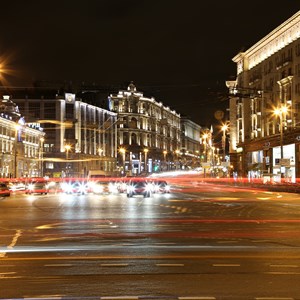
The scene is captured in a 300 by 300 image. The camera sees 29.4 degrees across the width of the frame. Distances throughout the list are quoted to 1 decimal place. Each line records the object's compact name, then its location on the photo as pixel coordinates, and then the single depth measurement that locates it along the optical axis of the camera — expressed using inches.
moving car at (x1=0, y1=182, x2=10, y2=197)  2088.1
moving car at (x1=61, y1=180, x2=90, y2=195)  2356.1
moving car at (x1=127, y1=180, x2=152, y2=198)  1975.9
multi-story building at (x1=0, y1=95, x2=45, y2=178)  3882.9
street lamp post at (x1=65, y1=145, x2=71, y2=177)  4539.1
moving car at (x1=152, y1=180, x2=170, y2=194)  2402.8
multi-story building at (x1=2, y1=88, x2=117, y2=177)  4911.4
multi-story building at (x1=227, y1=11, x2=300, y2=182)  2886.3
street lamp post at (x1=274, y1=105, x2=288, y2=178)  2358.4
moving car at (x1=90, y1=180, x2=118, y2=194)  2585.9
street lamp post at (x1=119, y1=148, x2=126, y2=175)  6455.7
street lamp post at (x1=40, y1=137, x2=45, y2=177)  4822.8
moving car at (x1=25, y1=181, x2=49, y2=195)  2386.8
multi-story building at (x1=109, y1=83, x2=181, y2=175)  6594.5
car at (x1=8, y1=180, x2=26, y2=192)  2717.3
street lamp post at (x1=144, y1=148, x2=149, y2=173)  6747.1
